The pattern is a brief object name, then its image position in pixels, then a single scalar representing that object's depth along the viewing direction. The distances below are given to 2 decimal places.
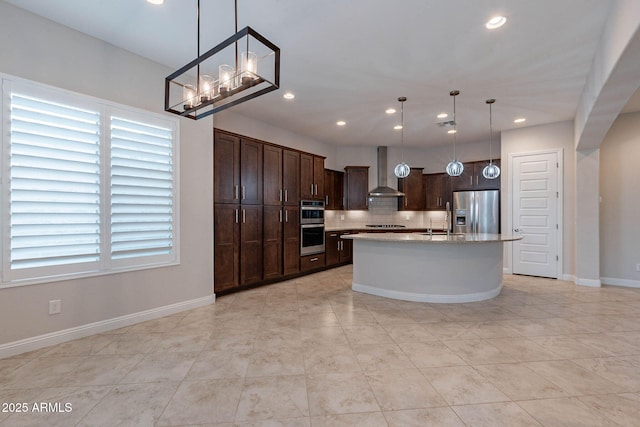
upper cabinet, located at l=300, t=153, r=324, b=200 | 5.90
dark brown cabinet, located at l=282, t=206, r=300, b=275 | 5.51
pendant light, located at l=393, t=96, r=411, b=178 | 4.57
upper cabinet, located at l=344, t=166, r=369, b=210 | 7.65
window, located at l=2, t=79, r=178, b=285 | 2.60
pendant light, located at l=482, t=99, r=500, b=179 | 4.86
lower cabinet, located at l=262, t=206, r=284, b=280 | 5.14
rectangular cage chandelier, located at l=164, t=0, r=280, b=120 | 1.84
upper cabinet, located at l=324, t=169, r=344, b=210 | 7.26
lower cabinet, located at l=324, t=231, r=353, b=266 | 6.63
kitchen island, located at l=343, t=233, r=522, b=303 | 4.16
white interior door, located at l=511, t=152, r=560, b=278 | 5.58
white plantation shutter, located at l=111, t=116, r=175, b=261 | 3.21
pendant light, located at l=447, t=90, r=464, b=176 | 4.71
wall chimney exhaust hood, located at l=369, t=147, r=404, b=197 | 7.70
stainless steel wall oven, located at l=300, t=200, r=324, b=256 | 5.88
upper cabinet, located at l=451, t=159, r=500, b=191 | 6.69
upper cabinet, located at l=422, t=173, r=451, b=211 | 7.37
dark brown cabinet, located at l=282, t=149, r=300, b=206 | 5.50
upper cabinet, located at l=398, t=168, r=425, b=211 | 7.67
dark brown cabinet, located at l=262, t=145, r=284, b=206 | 5.13
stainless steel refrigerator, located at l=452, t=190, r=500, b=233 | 6.42
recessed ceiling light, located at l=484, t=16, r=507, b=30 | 2.67
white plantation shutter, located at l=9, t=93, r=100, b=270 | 2.61
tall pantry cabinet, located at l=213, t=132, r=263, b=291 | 4.43
